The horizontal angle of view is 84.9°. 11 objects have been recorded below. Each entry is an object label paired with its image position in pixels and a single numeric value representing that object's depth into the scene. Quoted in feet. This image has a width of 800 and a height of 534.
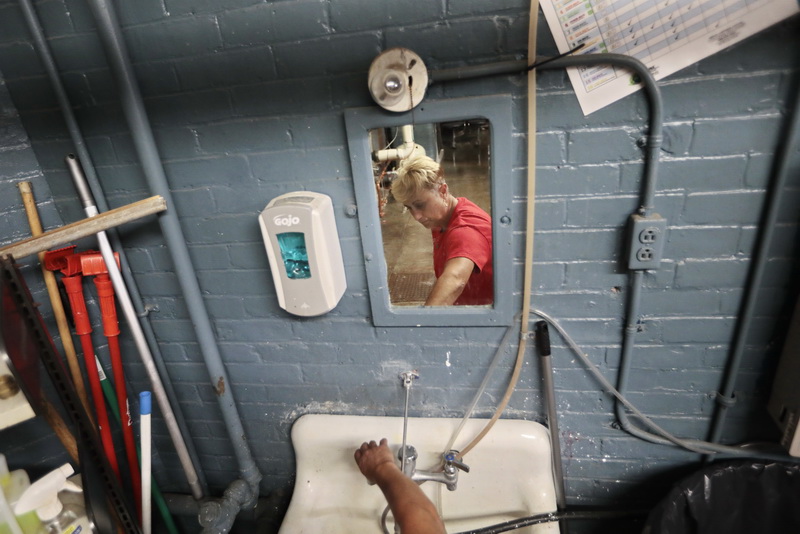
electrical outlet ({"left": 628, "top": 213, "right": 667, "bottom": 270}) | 3.22
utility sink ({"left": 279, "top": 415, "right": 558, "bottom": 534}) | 4.09
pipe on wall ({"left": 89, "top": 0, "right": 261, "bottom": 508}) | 3.30
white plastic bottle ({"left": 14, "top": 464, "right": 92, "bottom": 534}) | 3.15
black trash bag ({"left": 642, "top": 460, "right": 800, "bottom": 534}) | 3.78
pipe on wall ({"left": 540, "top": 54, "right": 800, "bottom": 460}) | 2.94
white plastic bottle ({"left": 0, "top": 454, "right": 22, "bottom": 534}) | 3.01
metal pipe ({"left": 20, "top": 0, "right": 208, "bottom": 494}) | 3.48
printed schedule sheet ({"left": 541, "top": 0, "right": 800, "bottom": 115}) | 2.79
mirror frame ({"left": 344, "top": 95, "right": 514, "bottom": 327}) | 3.20
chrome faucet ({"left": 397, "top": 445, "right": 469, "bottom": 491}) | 3.82
